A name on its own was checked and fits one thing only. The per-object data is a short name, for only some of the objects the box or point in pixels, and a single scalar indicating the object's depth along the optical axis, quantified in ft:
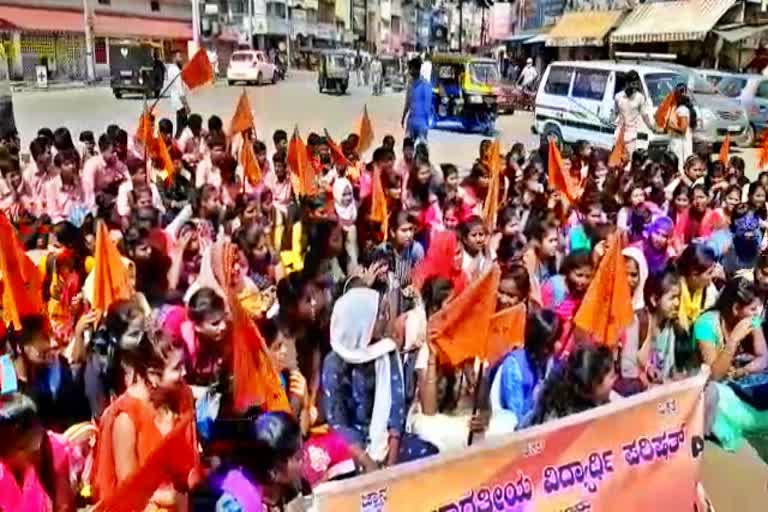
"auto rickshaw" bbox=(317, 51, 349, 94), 121.29
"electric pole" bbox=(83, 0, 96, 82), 143.54
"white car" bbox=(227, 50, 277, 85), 130.93
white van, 55.47
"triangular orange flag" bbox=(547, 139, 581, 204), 26.58
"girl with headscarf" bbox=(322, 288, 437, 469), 12.63
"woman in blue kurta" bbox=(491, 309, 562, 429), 13.21
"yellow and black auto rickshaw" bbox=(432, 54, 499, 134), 71.72
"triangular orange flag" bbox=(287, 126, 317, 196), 28.68
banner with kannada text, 8.95
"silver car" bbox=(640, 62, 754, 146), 59.11
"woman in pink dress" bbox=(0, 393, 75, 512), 9.95
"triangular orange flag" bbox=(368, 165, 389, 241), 23.41
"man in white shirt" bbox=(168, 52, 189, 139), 40.01
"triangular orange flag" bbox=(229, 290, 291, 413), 12.22
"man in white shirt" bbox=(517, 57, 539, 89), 102.41
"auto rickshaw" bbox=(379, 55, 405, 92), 138.31
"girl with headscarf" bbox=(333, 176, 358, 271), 21.30
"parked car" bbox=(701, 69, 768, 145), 63.87
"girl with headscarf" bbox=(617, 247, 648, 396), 14.19
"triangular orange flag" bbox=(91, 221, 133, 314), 16.25
